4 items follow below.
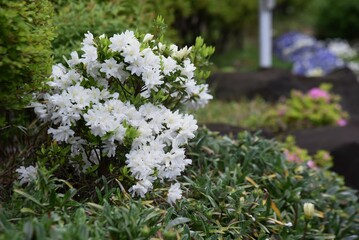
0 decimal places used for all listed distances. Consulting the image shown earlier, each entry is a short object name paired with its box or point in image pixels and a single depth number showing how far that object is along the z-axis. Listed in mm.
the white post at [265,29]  10219
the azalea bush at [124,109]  2812
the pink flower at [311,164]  4609
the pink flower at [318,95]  6520
